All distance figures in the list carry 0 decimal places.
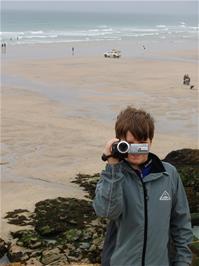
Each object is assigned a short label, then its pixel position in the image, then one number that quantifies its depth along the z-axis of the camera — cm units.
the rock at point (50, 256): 810
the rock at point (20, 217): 1020
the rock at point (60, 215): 959
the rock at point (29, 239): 882
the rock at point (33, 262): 812
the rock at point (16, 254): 838
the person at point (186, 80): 3100
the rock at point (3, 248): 875
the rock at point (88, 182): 1245
